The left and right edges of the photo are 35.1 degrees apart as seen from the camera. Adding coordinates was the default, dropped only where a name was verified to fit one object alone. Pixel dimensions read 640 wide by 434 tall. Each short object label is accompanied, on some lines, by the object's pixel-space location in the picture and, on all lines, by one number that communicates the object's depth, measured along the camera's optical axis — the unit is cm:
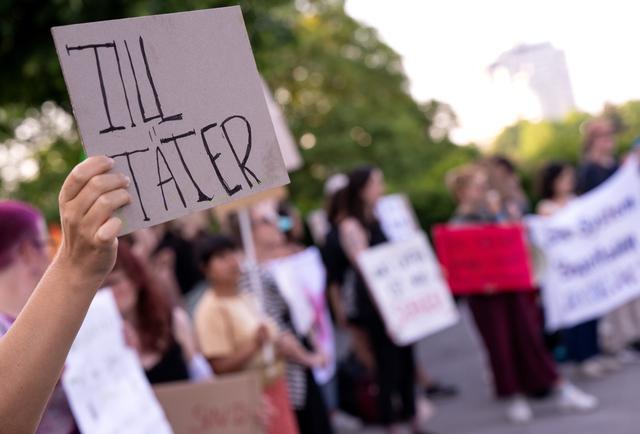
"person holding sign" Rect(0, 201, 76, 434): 244
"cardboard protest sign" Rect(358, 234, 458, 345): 678
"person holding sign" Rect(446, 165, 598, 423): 730
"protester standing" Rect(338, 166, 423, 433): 677
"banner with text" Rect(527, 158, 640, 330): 786
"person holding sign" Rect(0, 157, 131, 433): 143
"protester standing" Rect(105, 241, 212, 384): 383
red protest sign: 722
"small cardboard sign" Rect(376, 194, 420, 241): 1178
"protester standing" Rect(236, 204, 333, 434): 535
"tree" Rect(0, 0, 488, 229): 1944
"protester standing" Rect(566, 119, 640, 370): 841
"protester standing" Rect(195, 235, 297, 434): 470
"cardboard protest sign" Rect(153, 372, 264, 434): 365
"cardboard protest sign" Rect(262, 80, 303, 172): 622
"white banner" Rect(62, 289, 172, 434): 270
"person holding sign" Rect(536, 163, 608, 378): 829
